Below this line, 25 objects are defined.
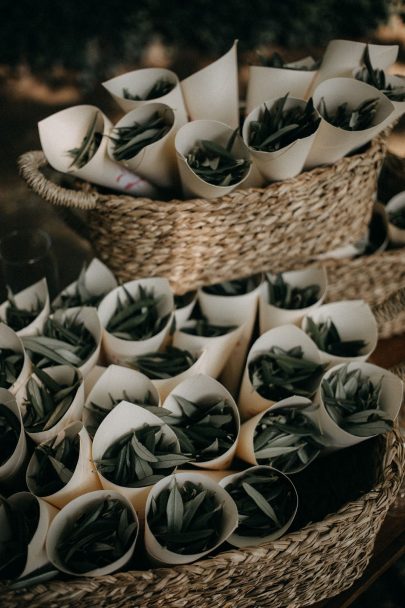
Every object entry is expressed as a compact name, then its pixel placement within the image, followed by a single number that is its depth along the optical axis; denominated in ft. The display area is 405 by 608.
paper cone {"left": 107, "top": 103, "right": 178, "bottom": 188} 2.81
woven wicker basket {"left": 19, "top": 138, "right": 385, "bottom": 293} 2.84
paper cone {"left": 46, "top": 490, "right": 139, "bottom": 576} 2.20
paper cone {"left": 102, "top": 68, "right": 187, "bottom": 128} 3.00
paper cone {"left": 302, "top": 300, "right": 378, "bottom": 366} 3.16
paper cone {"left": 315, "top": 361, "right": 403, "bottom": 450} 2.69
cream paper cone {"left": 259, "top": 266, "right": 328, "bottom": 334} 3.21
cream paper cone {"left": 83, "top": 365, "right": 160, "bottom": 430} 2.70
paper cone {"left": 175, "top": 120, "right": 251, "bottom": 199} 2.75
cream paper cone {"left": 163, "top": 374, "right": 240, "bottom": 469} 2.67
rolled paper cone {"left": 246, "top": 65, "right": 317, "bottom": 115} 3.06
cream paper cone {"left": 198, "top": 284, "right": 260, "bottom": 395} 3.28
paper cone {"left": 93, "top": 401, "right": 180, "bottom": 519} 2.44
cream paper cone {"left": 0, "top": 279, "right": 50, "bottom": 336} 2.99
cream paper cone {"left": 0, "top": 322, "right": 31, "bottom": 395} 2.71
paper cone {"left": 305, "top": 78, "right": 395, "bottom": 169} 2.81
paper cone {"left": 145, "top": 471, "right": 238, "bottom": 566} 2.25
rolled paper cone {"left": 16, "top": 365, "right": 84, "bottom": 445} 2.55
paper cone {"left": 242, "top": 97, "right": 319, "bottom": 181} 2.73
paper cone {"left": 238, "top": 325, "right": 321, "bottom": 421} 2.94
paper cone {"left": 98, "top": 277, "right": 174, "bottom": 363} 2.96
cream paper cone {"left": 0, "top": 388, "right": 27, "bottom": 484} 2.43
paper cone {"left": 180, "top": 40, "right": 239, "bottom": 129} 3.05
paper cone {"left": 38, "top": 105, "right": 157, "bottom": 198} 2.87
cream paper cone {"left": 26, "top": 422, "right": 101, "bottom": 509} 2.37
